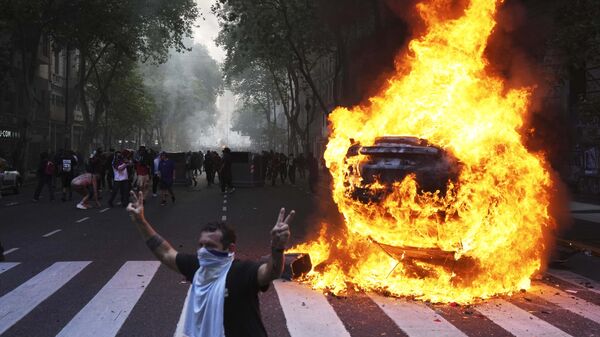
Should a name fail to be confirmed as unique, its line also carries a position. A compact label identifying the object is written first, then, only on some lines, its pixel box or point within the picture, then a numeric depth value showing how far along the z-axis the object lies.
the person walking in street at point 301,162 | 36.47
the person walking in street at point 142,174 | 17.83
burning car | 7.58
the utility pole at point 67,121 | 33.66
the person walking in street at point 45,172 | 19.09
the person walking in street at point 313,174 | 26.28
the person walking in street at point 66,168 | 19.17
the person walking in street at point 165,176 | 19.16
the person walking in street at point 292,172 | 34.50
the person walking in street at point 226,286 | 3.02
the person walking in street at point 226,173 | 24.19
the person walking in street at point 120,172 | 16.91
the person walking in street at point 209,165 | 28.62
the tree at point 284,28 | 28.50
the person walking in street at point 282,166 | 34.94
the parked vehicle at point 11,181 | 21.72
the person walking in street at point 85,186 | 17.16
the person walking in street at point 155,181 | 22.31
